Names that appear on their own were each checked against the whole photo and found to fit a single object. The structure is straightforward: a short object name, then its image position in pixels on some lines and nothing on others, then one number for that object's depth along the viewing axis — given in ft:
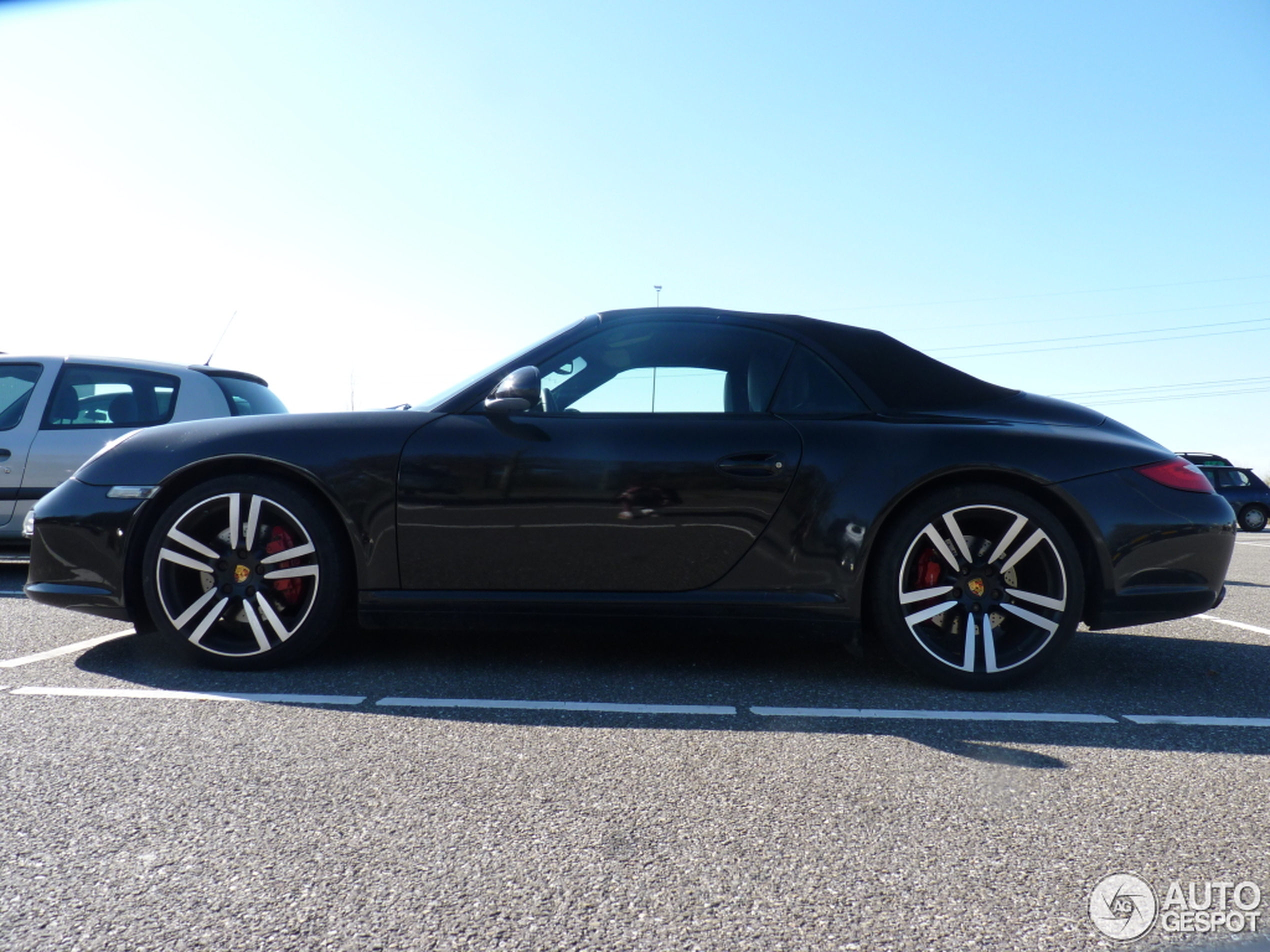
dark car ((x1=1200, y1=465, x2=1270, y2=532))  75.87
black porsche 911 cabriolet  11.39
